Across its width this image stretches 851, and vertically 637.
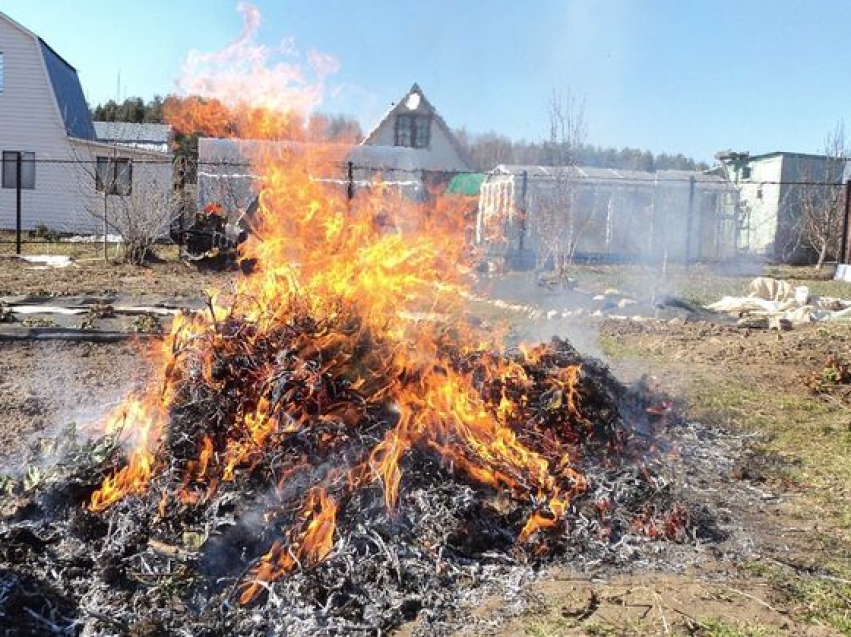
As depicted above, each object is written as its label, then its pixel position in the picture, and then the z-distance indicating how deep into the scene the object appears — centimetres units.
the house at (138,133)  4122
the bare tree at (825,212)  2256
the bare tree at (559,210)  1661
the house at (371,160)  2019
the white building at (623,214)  2217
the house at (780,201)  2586
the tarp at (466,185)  2670
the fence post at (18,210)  1838
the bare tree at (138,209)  1666
